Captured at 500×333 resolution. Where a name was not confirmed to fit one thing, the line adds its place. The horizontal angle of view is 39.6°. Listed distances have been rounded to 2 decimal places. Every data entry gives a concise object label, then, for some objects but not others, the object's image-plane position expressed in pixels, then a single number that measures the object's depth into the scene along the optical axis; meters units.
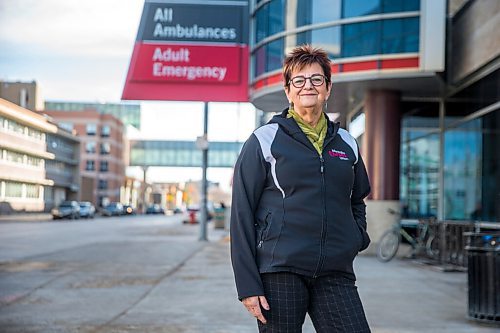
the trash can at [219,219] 35.62
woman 2.94
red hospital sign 17.62
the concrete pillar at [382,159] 16.44
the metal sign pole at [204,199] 21.85
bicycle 14.59
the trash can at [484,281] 7.02
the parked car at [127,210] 74.94
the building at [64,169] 40.81
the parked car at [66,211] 48.38
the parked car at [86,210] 53.41
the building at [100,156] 89.11
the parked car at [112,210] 67.75
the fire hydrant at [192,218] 42.98
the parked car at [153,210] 85.59
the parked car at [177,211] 100.69
